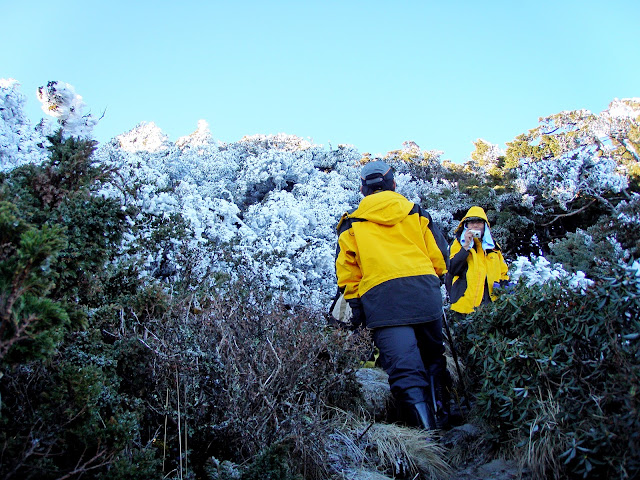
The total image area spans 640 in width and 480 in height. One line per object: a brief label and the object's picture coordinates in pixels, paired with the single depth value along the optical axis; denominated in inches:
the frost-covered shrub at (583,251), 273.9
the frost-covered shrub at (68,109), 209.2
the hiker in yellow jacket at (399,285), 134.1
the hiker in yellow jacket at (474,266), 184.5
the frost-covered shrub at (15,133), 227.9
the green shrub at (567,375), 76.9
